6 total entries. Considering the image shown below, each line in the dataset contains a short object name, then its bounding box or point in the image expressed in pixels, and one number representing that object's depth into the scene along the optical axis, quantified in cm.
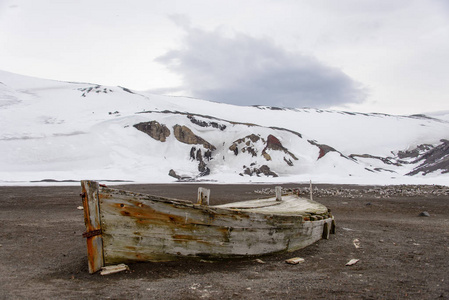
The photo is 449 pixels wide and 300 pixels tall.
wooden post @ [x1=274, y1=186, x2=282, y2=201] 1255
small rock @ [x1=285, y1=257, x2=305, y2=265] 742
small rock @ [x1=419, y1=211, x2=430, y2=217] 1545
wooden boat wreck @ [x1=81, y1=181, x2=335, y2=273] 634
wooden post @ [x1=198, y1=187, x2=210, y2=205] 768
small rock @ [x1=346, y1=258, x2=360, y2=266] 740
